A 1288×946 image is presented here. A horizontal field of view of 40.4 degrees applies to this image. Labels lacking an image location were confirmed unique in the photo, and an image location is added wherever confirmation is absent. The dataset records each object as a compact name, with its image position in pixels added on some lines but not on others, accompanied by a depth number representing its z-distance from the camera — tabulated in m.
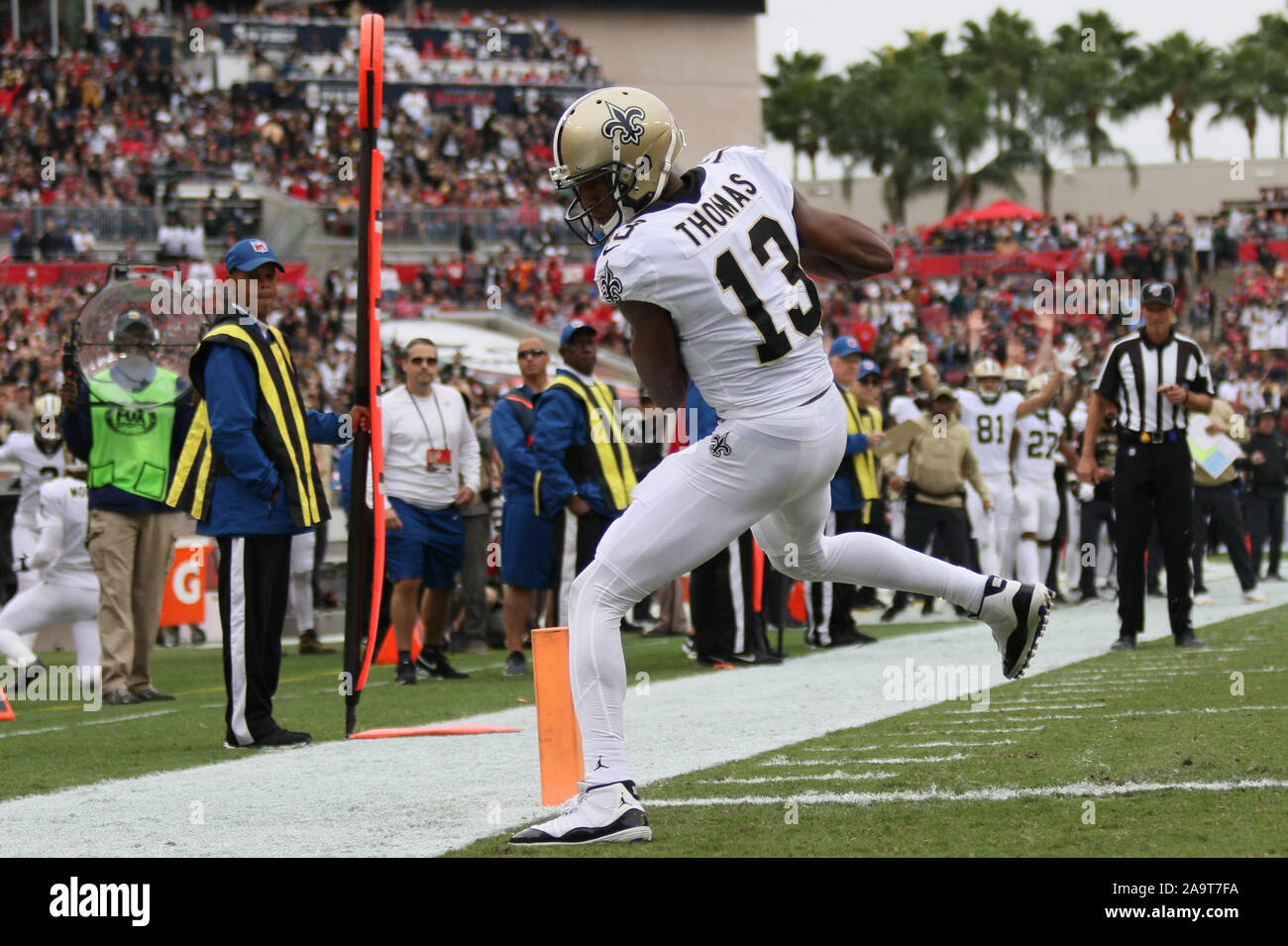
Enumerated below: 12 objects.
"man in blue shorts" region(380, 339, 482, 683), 10.34
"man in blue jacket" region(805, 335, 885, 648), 12.09
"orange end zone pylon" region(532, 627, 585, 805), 5.23
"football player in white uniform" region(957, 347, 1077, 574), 14.75
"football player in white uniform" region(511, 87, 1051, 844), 4.54
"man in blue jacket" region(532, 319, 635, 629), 10.45
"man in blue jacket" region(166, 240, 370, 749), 7.10
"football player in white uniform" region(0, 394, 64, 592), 11.89
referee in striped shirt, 9.78
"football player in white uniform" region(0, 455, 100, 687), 10.14
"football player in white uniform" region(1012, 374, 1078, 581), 14.79
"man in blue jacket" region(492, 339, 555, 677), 11.15
